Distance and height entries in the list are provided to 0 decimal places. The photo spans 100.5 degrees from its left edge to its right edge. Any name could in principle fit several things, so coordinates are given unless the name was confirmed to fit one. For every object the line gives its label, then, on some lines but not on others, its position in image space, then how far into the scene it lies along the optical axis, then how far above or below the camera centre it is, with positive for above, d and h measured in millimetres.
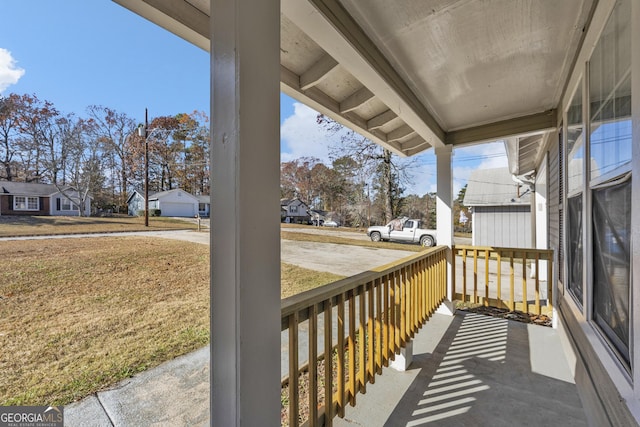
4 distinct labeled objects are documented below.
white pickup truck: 9984 -742
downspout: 5770 +640
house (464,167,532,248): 8383 -70
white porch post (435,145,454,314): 3189 +121
